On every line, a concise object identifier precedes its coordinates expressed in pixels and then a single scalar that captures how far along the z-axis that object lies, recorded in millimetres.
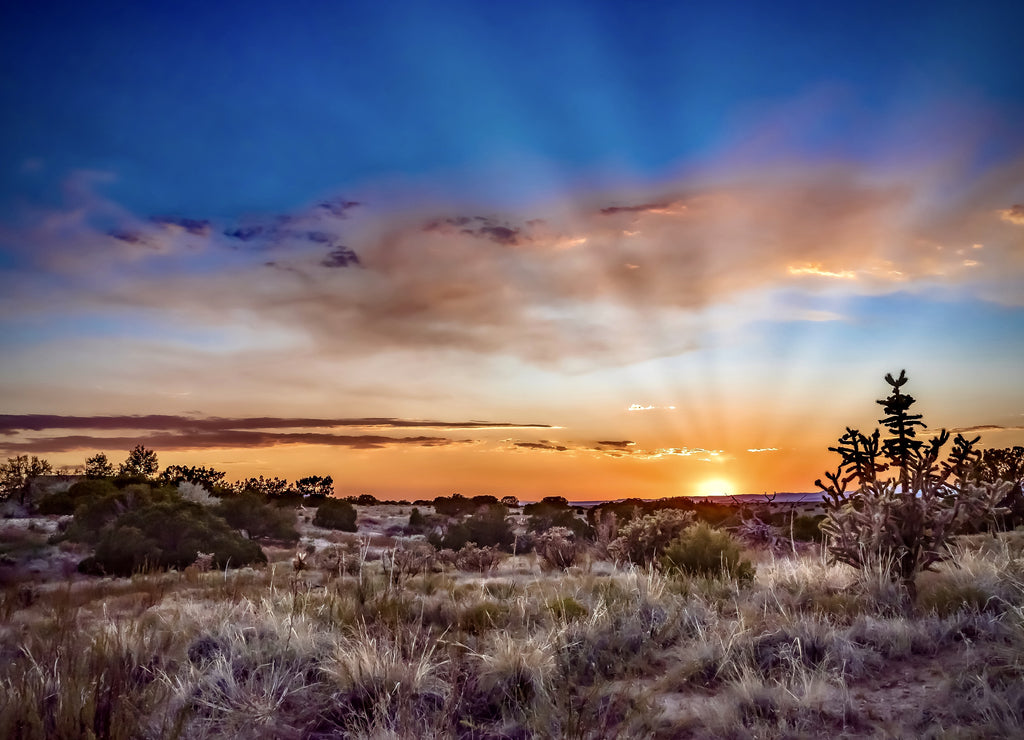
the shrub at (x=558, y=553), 15916
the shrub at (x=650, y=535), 15289
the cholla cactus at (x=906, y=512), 9008
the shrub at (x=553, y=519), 28378
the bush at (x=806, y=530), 24469
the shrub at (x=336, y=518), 33375
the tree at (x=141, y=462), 49906
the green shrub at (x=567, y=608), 8352
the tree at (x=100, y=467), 47969
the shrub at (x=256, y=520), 26844
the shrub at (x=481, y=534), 26422
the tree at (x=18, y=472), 39438
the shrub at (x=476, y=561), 16797
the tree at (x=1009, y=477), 12361
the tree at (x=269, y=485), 64812
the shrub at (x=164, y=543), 17156
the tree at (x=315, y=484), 77938
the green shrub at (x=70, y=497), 29969
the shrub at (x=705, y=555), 11633
